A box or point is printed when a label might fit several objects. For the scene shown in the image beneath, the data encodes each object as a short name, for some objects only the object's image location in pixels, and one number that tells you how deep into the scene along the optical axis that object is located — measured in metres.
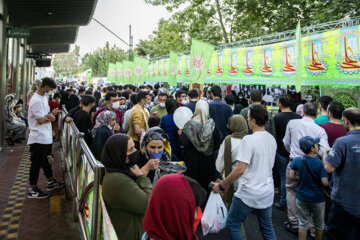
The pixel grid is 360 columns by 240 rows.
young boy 3.46
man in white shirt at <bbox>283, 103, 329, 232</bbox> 3.96
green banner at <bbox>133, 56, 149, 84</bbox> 13.30
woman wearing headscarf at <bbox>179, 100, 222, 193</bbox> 3.89
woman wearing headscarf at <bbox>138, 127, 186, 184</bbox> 2.90
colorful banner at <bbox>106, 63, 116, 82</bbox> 20.90
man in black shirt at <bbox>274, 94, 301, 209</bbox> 4.77
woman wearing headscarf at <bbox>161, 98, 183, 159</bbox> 4.85
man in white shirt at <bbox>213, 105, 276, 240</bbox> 2.85
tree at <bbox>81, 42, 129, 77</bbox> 58.12
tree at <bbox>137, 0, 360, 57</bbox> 8.67
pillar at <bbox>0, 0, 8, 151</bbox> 8.38
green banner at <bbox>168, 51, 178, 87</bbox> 9.83
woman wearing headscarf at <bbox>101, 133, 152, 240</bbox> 2.13
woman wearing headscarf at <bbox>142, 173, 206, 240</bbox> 1.49
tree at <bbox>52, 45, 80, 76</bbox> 90.62
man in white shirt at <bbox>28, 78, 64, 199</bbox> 4.67
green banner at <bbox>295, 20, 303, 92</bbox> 5.38
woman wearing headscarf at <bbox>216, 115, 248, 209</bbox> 3.52
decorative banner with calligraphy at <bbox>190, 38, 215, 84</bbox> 7.84
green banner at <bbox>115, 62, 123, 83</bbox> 18.90
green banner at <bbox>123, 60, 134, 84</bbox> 16.06
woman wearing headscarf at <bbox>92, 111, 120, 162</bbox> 4.33
